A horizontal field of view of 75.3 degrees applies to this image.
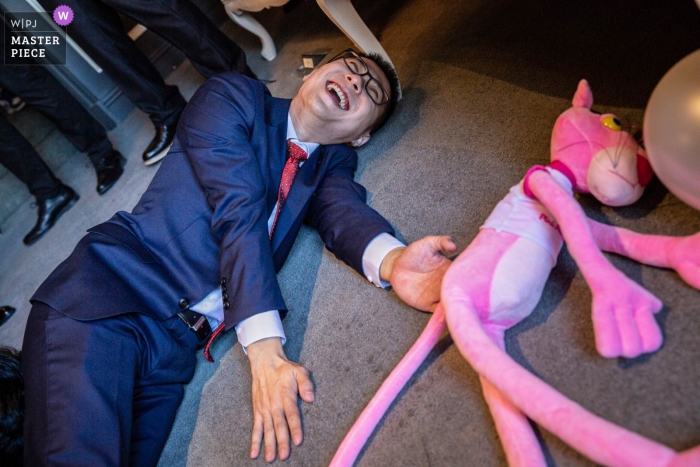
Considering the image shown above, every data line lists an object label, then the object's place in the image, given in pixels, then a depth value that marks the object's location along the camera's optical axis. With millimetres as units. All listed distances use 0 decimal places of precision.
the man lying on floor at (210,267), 825
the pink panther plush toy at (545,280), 586
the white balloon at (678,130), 581
